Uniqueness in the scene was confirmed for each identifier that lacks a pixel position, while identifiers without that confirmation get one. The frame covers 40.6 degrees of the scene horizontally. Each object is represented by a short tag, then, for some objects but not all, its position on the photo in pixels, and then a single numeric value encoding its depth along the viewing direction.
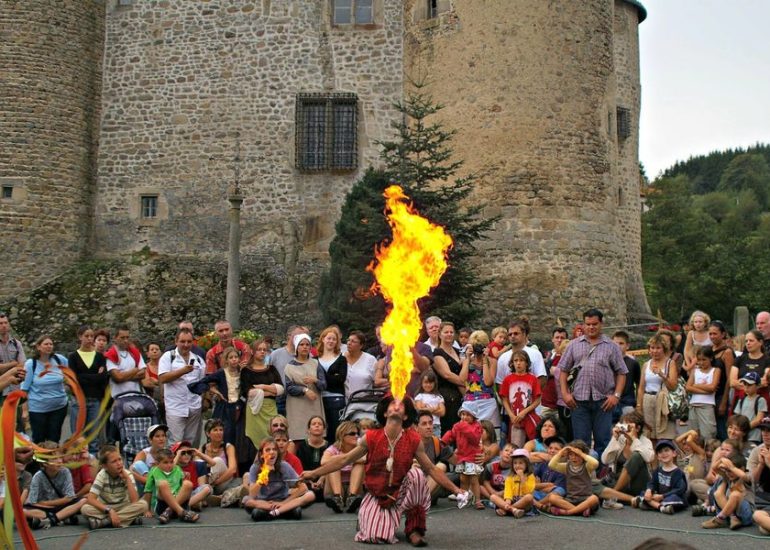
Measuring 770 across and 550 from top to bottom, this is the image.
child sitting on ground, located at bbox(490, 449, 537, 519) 9.45
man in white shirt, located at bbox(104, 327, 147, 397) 11.38
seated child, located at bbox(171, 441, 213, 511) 9.62
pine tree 18.81
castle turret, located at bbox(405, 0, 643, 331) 20.86
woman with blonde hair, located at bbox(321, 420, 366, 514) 9.64
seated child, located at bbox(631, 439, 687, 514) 9.55
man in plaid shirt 10.95
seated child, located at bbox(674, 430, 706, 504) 9.88
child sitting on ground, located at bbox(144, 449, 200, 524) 9.30
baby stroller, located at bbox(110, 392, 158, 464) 10.84
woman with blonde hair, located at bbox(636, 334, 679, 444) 10.98
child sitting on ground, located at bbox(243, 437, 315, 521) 9.34
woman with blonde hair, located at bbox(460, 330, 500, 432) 11.21
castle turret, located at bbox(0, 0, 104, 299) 23.23
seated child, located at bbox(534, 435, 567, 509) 9.61
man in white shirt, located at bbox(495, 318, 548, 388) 11.15
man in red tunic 8.23
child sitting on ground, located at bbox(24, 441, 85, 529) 8.96
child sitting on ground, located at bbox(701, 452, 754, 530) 8.82
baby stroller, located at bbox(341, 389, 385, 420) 10.80
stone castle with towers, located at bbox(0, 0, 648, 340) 21.52
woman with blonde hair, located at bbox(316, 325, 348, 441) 11.16
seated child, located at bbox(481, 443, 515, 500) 9.88
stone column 20.67
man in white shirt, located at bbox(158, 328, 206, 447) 11.26
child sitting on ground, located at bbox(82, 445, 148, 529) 9.04
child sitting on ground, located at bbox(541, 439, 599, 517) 9.41
